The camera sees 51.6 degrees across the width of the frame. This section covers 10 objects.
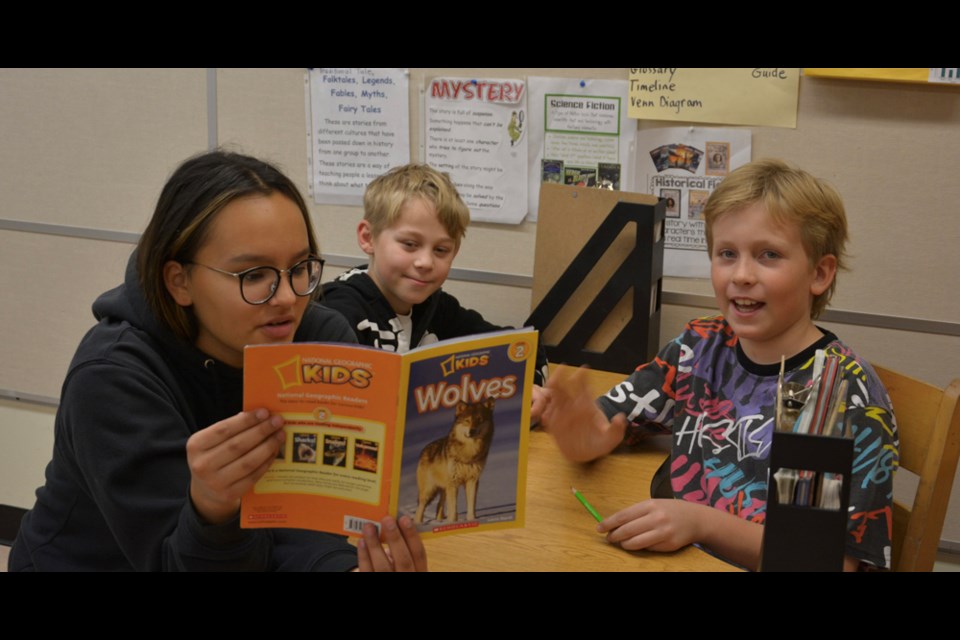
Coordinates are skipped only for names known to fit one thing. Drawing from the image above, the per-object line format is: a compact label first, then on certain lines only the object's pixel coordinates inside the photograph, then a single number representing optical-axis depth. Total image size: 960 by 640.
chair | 1.39
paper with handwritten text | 2.06
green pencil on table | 1.38
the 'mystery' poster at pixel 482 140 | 2.30
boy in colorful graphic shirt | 1.35
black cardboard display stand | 2.06
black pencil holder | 0.92
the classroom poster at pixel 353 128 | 2.40
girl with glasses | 1.13
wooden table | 1.26
